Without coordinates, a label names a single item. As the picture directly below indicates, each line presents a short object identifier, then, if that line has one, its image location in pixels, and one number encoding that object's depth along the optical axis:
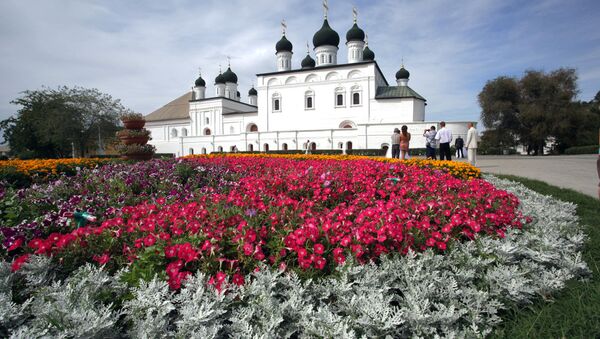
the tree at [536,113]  26.41
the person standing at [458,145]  17.39
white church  31.55
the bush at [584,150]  24.03
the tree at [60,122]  28.61
